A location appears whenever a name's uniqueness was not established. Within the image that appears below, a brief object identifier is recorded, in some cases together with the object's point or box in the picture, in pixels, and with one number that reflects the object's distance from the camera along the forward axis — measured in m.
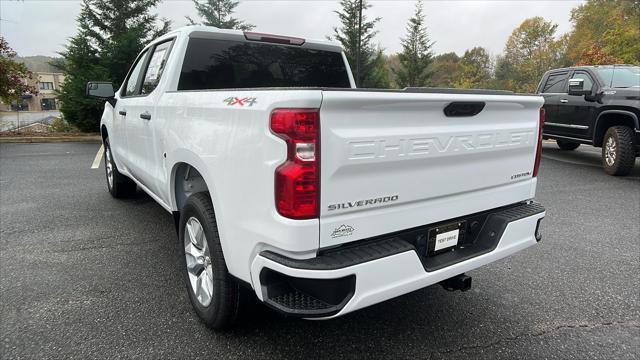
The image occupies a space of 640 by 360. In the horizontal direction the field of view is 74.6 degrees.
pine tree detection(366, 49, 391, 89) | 28.82
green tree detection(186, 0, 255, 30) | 28.73
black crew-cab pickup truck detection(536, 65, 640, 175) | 7.22
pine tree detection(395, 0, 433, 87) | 35.72
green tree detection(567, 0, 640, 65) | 27.64
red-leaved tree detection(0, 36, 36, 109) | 11.43
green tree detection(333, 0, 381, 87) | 29.57
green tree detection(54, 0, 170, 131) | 14.04
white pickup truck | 1.79
